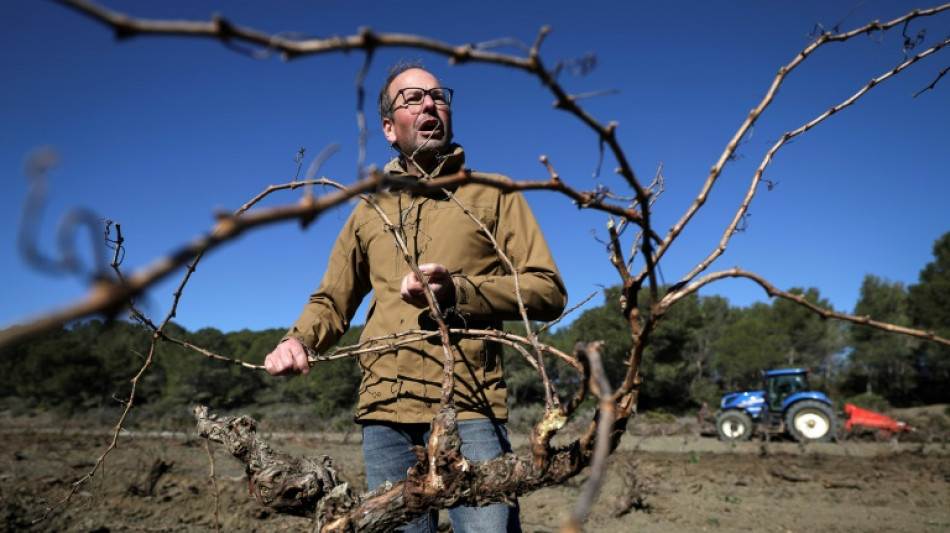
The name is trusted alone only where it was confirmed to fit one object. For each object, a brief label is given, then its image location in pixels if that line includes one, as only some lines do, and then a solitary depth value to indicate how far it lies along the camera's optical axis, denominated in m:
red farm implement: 16.14
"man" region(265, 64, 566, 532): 1.88
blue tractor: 14.40
